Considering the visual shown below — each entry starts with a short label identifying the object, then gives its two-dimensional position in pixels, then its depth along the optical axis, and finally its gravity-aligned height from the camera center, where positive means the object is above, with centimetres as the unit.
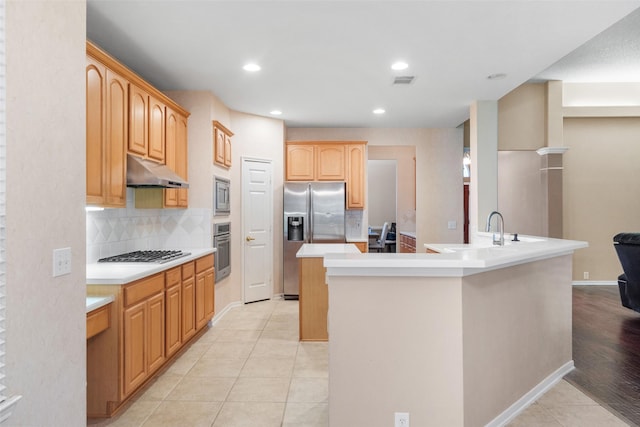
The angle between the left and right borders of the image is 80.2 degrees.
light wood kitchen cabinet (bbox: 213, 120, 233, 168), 449 +84
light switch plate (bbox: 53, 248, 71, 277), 162 -22
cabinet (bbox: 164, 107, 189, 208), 378 +63
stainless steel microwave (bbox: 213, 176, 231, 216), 446 +19
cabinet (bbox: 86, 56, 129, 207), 248 +55
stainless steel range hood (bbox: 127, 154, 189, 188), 302 +29
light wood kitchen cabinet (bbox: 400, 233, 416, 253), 710 -64
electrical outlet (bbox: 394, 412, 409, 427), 191 -105
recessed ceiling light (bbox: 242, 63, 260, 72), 364 +140
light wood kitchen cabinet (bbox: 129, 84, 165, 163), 308 +76
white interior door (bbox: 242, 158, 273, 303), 539 -23
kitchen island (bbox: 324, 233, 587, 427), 190 -64
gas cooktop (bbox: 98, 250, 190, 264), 307 -38
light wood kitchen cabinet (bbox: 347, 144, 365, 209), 602 +60
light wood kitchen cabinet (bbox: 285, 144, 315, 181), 601 +79
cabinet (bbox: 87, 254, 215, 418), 236 -88
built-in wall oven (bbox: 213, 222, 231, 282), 450 -45
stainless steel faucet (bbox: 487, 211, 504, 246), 363 -27
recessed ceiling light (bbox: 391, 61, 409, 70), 360 +141
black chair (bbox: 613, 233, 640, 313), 422 -59
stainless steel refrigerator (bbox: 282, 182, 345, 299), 566 -5
